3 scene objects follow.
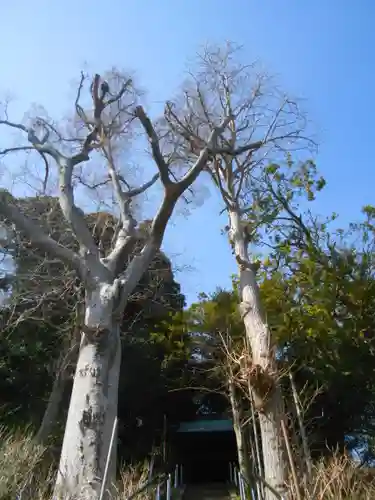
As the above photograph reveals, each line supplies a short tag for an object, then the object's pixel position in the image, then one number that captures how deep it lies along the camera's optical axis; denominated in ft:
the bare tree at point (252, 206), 20.72
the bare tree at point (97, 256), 17.43
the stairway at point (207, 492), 42.52
